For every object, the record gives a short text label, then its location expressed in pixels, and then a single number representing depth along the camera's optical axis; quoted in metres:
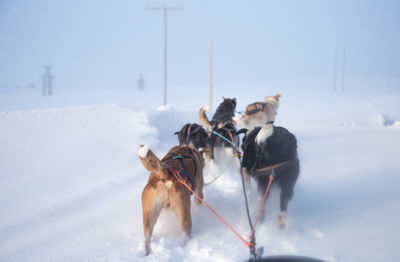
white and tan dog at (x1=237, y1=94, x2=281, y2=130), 6.54
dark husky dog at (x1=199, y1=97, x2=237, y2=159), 4.73
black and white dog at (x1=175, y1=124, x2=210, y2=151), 4.54
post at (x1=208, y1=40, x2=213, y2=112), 14.35
